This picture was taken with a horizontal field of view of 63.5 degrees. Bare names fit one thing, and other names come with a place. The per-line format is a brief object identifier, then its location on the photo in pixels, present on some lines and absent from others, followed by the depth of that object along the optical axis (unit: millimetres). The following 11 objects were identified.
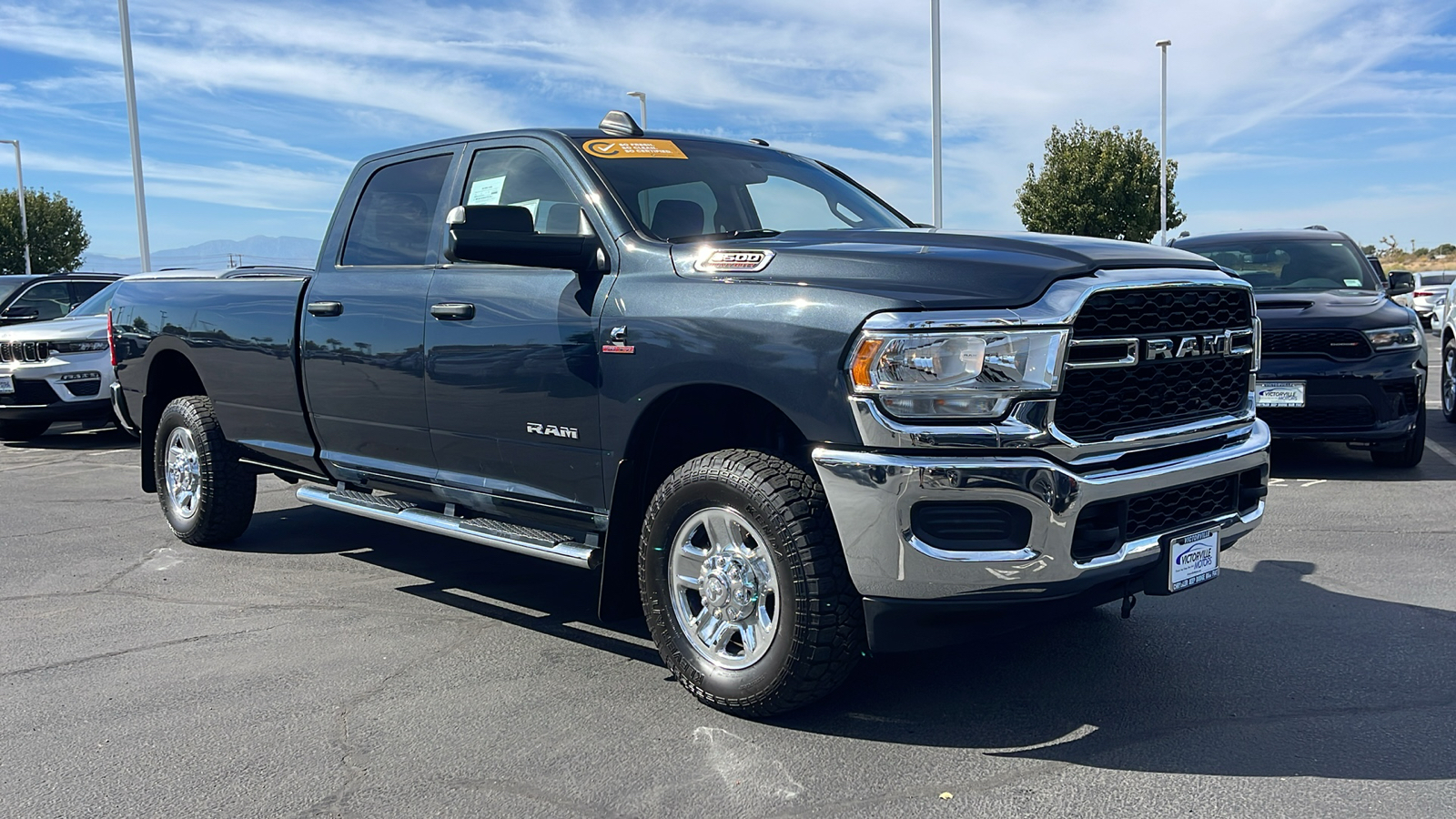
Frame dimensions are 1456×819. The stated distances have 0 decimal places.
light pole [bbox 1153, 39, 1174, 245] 39375
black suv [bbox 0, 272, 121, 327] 12805
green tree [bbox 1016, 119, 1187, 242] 42594
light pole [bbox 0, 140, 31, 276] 45459
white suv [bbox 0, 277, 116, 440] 11531
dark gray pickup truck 3205
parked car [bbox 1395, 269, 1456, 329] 26141
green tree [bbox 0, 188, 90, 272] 49906
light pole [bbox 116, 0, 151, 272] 21906
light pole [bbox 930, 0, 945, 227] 18047
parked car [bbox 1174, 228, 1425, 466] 7531
